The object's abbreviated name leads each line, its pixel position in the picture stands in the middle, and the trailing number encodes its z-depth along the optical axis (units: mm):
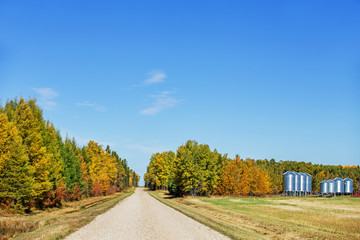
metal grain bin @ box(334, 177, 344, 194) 120312
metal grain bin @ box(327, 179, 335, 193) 119488
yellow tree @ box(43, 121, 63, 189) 37812
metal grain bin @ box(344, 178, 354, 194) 122388
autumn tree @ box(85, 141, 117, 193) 76169
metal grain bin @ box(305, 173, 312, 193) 121188
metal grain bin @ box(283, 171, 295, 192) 117362
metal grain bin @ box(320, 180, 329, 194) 119569
